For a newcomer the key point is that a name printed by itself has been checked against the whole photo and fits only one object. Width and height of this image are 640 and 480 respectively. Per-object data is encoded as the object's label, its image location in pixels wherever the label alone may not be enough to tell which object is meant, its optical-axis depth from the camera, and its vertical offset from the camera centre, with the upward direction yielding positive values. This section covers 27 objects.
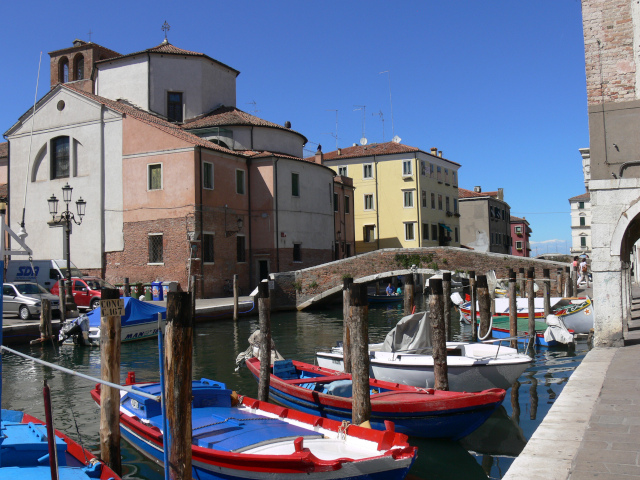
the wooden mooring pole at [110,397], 5.87 -1.36
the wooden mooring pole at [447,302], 11.73 -0.99
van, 23.02 -0.35
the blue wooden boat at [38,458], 5.00 -1.76
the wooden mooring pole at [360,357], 6.72 -1.16
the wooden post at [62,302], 16.67 -1.14
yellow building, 40.66 +4.28
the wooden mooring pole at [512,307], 13.70 -1.29
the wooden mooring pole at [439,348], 8.32 -1.33
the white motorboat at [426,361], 9.11 -1.73
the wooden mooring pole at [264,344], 9.09 -1.33
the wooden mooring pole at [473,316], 15.51 -1.66
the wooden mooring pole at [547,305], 16.56 -1.50
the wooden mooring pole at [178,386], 4.84 -1.04
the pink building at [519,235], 69.69 +2.10
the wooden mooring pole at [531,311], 14.47 -1.44
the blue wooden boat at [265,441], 5.20 -1.86
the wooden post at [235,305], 21.37 -1.68
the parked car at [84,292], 20.77 -1.07
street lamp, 18.17 +0.11
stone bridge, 25.25 -0.61
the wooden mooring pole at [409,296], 14.12 -0.99
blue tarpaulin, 16.38 -1.48
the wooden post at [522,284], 21.48 -1.20
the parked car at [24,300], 17.89 -1.11
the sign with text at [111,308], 6.02 -0.48
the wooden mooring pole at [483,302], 13.30 -1.11
